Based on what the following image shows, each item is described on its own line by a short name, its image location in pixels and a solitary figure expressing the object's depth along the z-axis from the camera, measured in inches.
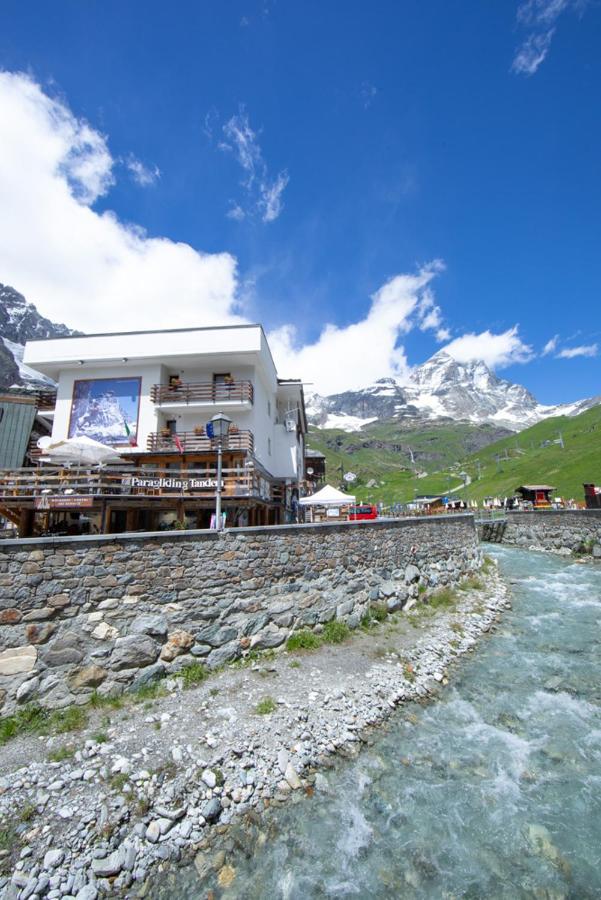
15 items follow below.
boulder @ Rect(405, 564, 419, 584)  730.2
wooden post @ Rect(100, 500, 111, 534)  639.9
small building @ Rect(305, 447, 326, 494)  1710.1
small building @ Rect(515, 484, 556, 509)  2459.5
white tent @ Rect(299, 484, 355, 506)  962.5
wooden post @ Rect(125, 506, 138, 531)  764.0
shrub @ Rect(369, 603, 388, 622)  620.7
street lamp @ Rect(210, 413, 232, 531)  510.9
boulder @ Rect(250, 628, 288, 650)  485.7
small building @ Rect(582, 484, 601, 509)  1698.3
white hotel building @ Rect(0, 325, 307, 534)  906.1
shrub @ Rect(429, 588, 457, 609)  740.0
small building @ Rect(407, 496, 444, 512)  2902.8
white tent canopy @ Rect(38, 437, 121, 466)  639.8
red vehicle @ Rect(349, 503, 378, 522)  1185.3
